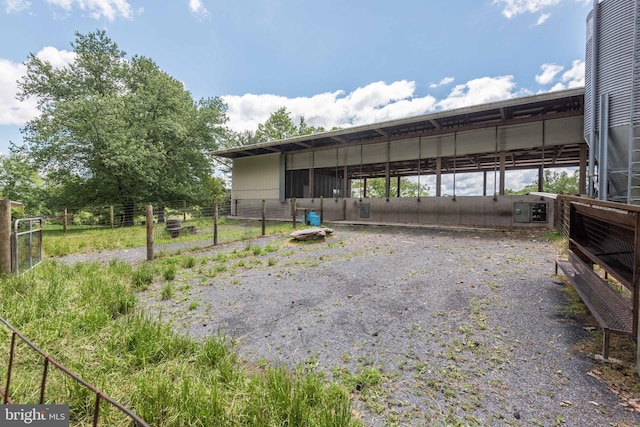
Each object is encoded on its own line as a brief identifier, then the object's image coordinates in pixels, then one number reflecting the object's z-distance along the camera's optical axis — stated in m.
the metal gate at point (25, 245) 3.65
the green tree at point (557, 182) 24.62
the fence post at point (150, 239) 5.73
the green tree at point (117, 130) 13.39
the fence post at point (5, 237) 3.44
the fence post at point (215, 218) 7.50
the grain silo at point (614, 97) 4.82
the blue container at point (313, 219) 11.97
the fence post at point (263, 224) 9.23
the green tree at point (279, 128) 29.72
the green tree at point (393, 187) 30.52
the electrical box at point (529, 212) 8.91
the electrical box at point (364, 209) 12.53
